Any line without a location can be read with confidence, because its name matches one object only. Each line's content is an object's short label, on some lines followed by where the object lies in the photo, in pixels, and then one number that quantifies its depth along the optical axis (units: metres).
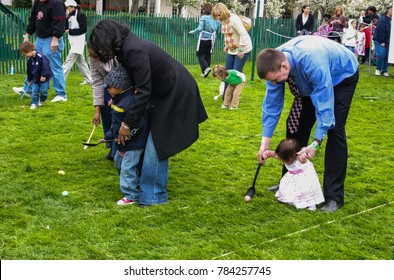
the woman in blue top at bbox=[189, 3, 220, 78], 13.14
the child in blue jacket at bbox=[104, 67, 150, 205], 4.89
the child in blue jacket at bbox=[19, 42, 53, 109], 8.98
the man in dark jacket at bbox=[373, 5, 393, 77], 14.49
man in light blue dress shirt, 4.41
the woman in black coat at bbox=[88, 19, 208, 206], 4.54
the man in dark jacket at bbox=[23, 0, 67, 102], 9.32
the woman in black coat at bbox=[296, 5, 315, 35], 17.12
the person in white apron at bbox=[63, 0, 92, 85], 10.65
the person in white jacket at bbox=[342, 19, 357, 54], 15.59
